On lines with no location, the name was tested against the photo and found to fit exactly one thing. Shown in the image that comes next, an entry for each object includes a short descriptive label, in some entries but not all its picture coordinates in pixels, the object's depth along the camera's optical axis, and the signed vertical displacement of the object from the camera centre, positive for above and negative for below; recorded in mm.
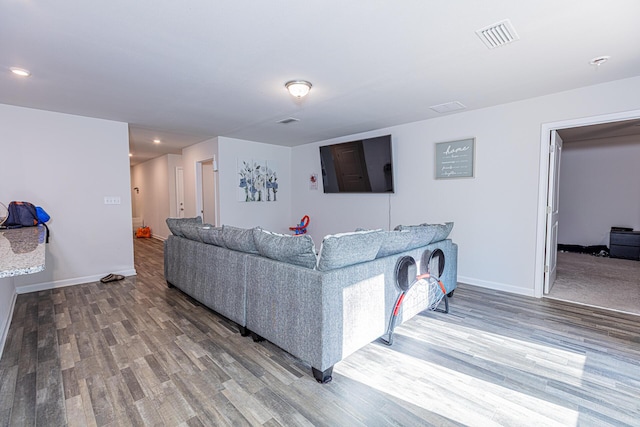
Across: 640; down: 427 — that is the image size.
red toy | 5957 -556
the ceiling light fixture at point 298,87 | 2795 +1063
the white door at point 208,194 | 5828 +114
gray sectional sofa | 1894 -632
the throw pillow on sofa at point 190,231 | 3129 -347
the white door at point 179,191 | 7344 +214
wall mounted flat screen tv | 4579 +547
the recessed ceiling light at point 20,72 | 2508 +1107
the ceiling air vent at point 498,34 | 1920 +1109
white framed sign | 3854 +535
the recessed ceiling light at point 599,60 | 2350 +1111
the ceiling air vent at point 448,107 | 3520 +1118
